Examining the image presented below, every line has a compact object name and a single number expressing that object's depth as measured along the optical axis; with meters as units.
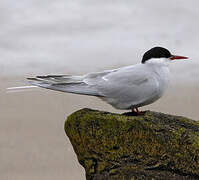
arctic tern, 12.77
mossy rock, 12.09
